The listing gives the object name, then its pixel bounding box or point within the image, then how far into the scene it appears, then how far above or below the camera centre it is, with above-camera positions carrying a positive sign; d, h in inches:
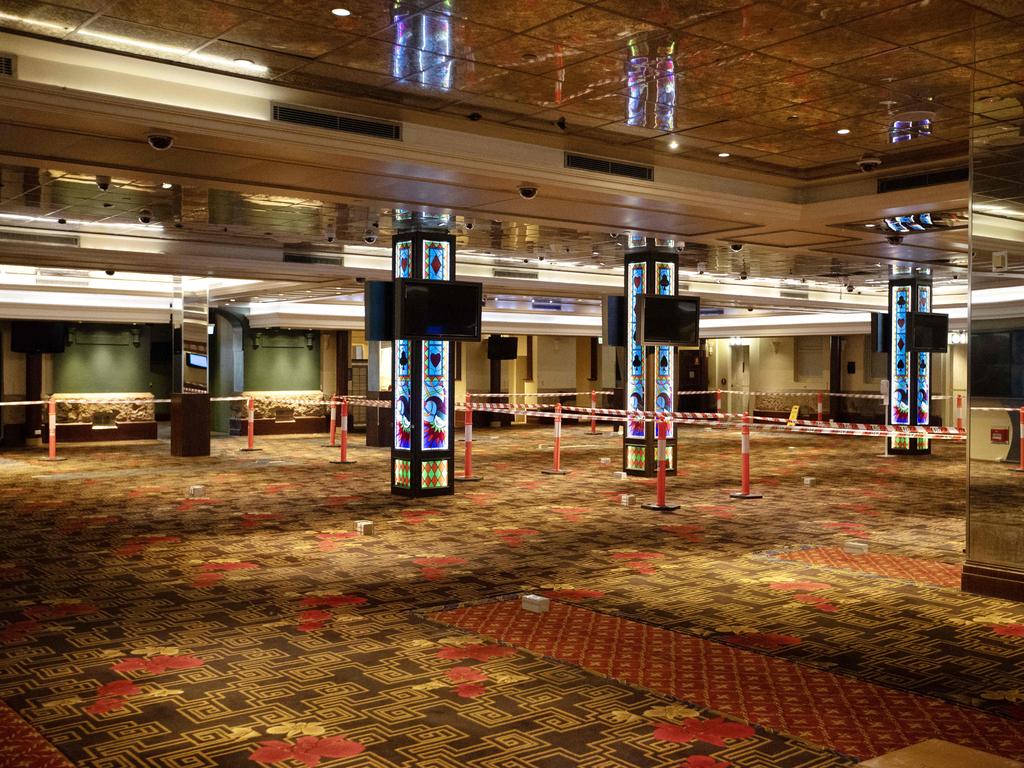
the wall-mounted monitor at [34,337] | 743.7 +21.2
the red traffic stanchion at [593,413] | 573.1 -33.7
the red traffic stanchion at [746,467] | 412.2 -40.0
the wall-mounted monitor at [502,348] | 962.1 +18.9
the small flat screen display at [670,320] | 463.5 +22.3
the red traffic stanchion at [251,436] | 664.4 -44.3
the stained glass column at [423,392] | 426.3 -10.0
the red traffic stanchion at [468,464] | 480.7 -45.1
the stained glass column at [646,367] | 500.7 +1.0
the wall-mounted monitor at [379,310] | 426.0 +24.0
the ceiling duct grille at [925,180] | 331.9 +62.7
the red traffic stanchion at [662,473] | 384.5 -39.5
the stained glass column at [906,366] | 666.2 +2.7
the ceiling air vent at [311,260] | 537.3 +56.8
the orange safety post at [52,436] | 599.2 -40.5
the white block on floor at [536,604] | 229.1 -52.4
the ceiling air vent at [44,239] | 447.2 +56.2
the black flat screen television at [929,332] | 625.9 +23.0
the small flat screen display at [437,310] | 400.8 +22.8
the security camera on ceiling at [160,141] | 250.0 +55.0
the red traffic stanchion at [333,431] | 706.2 -45.1
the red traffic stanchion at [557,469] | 523.0 -51.3
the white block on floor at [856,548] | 305.3 -52.7
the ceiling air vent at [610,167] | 316.5 +63.3
